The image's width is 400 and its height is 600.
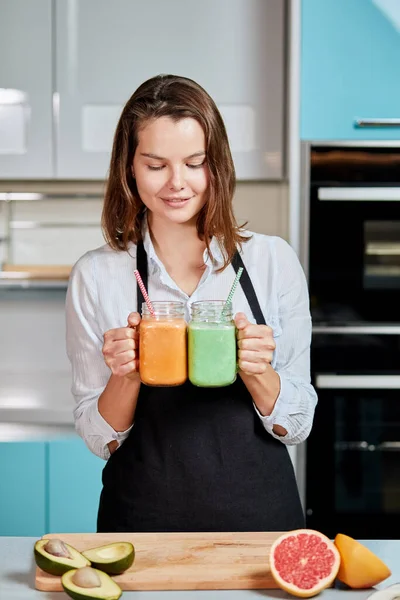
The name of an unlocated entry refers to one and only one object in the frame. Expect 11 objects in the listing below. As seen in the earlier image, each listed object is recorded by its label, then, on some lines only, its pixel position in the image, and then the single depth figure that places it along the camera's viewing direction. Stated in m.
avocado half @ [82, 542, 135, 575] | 1.77
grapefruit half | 1.74
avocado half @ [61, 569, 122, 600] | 1.68
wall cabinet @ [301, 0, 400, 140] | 3.15
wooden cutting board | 1.77
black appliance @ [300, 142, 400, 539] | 3.15
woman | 2.09
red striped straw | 1.96
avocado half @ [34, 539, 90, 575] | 1.76
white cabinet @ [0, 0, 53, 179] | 3.32
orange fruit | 1.76
